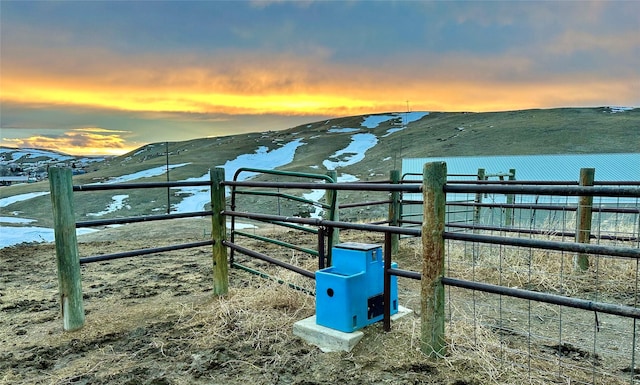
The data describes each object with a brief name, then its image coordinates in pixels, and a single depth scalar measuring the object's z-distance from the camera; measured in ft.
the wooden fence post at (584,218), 16.74
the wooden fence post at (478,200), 26.67
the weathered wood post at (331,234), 10.91
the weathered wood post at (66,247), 10.68
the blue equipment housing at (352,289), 9.34
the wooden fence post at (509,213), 27.07
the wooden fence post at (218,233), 13.16
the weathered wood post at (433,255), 8.32
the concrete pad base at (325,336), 9.14
